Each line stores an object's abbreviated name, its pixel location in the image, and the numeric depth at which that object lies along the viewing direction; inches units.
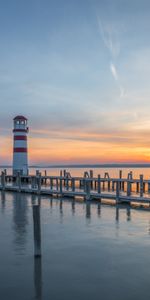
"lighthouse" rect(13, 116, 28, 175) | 1380.4
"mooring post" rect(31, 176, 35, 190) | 1111.7
